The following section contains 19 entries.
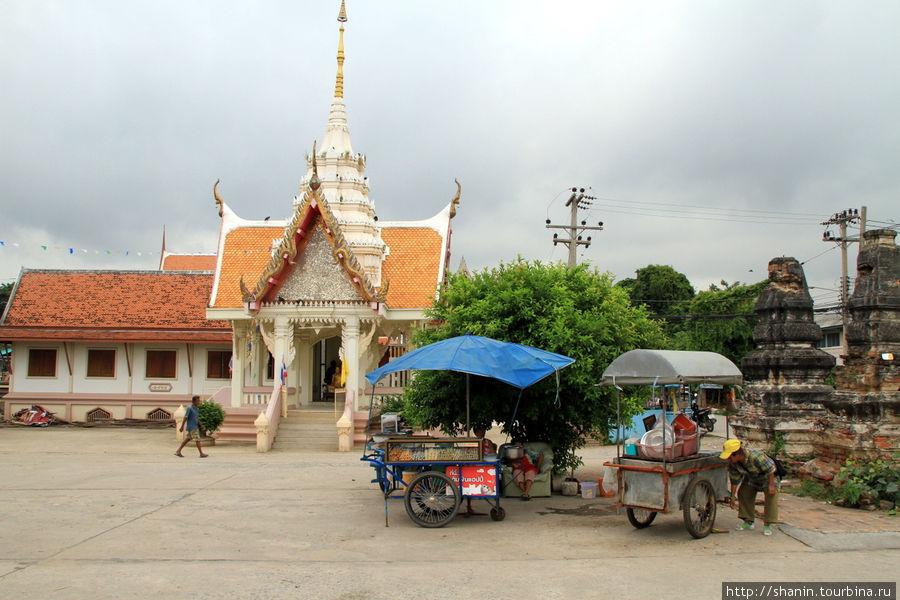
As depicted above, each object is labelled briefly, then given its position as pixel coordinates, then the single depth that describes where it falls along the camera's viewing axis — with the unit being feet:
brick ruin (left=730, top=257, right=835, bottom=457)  38.99
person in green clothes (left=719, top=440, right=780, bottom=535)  26.04
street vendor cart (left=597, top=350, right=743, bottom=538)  25.26
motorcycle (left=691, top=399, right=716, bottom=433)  71.31
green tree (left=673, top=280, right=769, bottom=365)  117.91
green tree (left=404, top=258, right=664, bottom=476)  34.30
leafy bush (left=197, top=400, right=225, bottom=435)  58.59
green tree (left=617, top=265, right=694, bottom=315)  139.33
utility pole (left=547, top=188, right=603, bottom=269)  84.94
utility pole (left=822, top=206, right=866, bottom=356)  93.15
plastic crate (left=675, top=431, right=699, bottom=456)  26.89
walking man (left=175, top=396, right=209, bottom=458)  50.47
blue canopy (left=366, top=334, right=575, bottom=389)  29.04
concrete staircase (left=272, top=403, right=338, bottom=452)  55.93
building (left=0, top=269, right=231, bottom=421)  76.54
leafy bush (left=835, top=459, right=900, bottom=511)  30.42
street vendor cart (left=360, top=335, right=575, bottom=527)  28.63
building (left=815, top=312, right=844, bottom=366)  132.71
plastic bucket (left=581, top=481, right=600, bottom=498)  34.76
